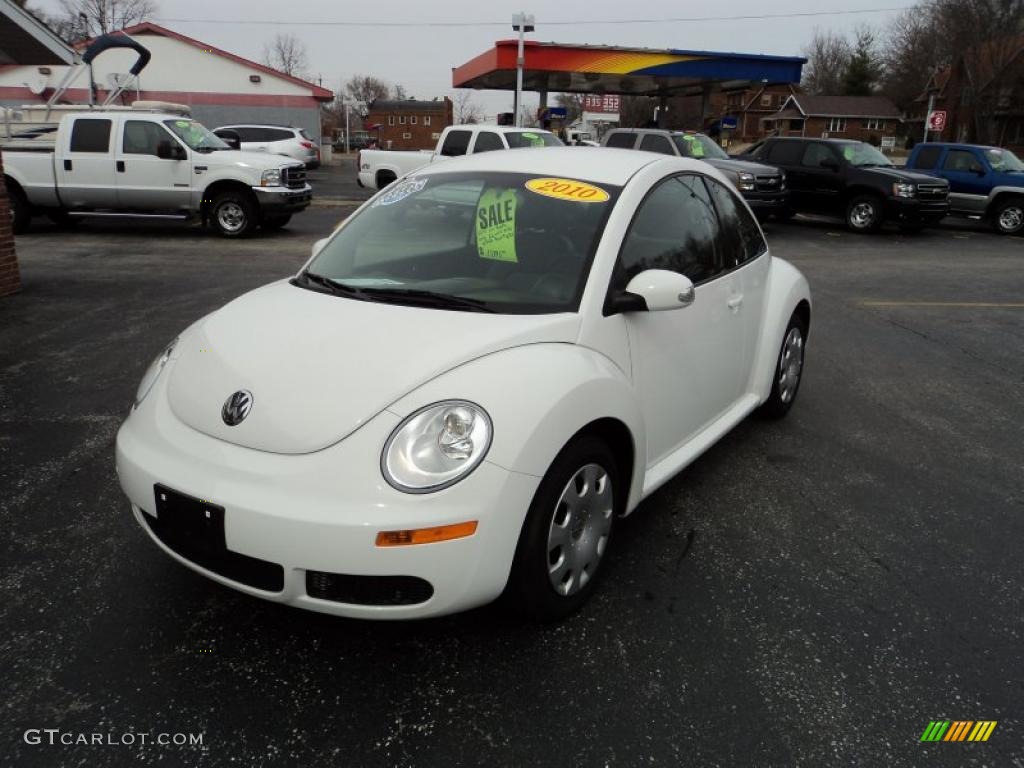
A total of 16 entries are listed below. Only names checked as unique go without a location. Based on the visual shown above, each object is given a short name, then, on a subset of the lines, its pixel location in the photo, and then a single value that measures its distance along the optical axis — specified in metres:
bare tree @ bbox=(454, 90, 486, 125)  101.88
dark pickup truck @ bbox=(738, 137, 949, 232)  15.78
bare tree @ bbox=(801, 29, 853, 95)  92.69
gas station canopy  27.11
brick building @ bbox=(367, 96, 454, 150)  97.19
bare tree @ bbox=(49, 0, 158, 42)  55.84
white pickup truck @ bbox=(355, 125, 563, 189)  16.16
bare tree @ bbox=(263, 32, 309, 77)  81.94
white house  38.12
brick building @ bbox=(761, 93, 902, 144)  78.25
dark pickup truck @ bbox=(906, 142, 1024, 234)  17.00
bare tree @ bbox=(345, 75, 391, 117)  105.44
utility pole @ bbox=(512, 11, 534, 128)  23.80
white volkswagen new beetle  2.23
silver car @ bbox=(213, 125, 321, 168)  25.38
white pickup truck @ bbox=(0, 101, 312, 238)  12.70
